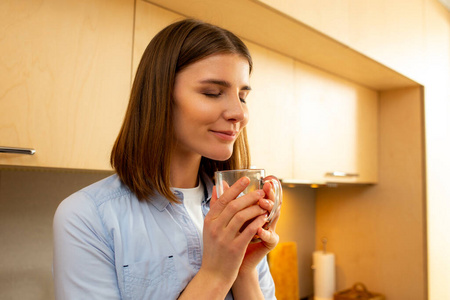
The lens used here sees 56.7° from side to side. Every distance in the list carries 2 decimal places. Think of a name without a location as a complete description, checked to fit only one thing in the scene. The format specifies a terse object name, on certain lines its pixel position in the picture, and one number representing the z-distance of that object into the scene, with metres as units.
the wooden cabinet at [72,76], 1.02
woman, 0.70
